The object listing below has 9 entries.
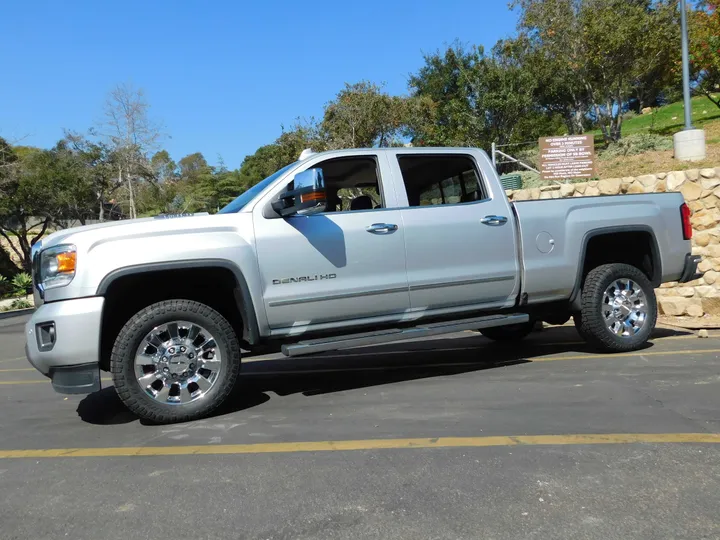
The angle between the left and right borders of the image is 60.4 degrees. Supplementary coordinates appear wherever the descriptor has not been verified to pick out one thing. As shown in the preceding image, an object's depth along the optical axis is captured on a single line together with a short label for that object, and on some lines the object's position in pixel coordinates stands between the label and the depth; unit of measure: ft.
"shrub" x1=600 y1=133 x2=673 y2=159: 57.24
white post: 42.45
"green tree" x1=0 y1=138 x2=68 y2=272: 83.08
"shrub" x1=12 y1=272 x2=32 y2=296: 75.31
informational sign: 40.68
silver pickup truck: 13.99
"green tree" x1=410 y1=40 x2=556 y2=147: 85.92
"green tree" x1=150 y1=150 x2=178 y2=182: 101.52
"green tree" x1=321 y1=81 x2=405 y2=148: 87.97
